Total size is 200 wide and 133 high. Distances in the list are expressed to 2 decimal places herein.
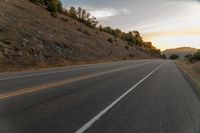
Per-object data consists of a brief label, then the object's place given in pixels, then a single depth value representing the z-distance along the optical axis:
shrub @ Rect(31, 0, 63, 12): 24.63
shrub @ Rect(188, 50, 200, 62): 25.02
